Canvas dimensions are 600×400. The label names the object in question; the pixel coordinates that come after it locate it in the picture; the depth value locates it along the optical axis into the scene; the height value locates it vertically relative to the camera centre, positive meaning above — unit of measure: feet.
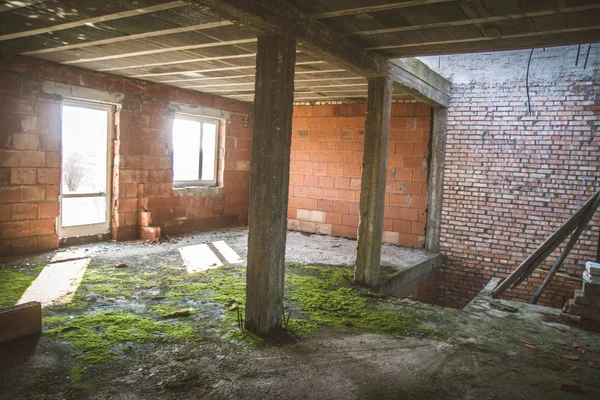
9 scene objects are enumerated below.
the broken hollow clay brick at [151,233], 22.02 -3.85
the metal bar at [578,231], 15.03 -1.68
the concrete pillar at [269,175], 10.52 -0.18
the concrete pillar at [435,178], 22.70 -0.05
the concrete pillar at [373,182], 15.57 -0.29
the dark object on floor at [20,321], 9.70 -4.01
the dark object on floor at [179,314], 12.01 -4.43
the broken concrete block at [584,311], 12.78 -3.95
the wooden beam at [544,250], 15.24 -2.50
